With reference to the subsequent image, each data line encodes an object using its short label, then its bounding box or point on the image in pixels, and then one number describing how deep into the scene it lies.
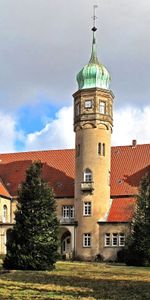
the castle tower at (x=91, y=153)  52.31
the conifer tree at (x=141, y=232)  41.31
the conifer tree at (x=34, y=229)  30.92
